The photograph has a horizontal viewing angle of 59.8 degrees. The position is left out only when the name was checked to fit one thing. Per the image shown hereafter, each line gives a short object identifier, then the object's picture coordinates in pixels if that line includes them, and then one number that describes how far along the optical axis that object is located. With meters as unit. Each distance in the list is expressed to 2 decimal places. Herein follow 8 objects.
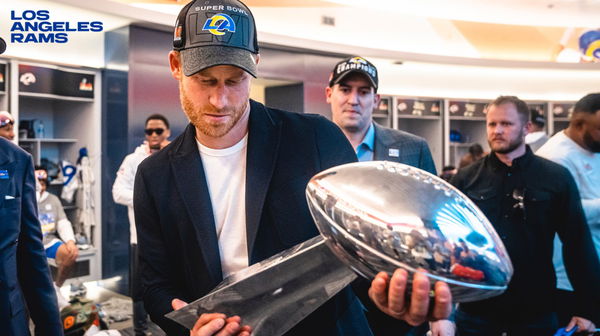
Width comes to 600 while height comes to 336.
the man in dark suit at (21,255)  1.36
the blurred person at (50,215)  4.31
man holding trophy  0.92
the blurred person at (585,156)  2.37
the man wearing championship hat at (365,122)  2.05
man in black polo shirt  2.04
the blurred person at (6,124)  3.14
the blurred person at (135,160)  4.02
